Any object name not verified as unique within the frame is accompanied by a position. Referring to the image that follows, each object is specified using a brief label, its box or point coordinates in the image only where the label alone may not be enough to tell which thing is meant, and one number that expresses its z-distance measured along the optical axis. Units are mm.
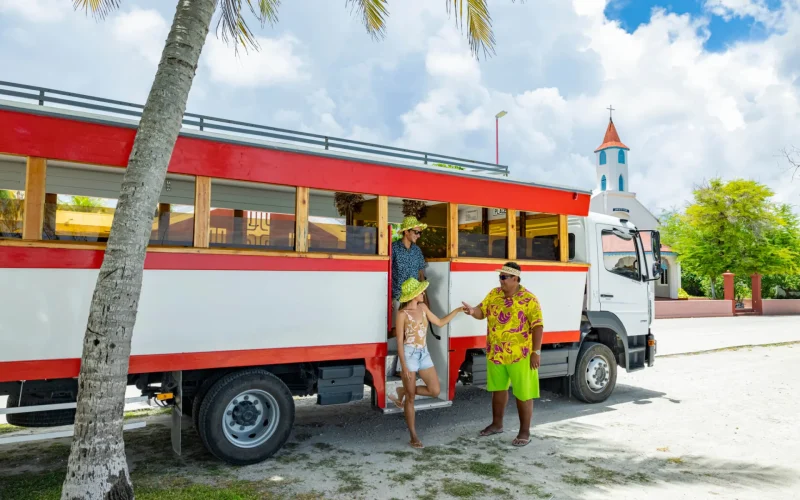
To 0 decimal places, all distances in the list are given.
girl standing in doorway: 5649
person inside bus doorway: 6082
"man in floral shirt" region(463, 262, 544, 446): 5844
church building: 34188
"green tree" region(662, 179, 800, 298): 32344
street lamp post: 16505
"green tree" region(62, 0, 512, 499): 3553
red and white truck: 4289
